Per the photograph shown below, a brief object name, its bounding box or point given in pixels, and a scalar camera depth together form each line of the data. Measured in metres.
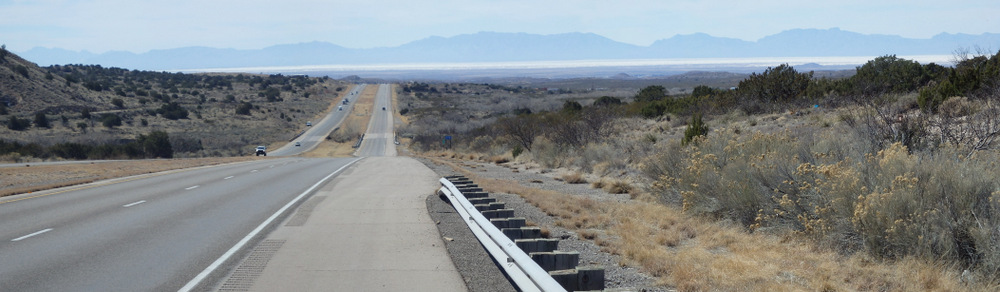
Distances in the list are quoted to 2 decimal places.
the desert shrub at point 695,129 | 21.87
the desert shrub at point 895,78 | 29.97
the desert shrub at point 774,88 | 36.28
